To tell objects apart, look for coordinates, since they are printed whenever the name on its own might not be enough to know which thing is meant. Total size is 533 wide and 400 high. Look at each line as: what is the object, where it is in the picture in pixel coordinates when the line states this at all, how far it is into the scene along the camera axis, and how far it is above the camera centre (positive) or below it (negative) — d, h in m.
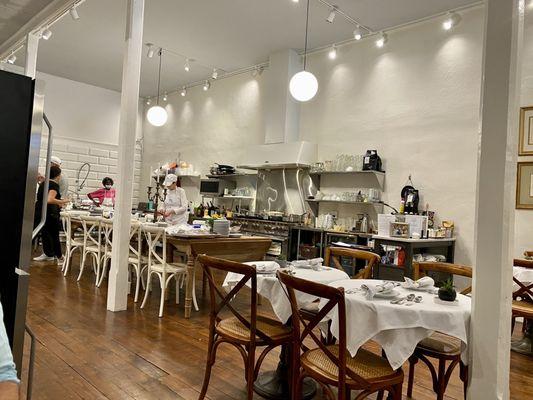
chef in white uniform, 6.01 +0.05
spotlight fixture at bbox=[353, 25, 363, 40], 6.34 +2.93
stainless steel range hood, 7.01 +1.05
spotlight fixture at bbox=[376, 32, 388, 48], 6.53 +2.91
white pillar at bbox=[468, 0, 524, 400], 2.04 +0.08
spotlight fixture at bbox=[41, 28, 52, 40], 6.68 +2.75
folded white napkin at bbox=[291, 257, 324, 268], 3.26 -0.38
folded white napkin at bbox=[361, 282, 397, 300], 2.27 -0.39
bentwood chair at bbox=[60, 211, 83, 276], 6.18 -0.64
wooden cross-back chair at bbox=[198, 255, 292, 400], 2.41 -0.75
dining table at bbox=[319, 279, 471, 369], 2.08 -0.53
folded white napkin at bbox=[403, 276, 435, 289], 2.57 -0.39
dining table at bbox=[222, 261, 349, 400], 2.64 -0.63
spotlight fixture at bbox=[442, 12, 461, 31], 5.73 +2.88
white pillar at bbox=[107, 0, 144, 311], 4.52 +0.52
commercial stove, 6.97 -0.31
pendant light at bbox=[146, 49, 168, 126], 7.89 +1.76
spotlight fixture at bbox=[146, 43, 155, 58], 7.83 +3.06
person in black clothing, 6.90 -0.46
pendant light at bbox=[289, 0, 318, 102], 5.45 +1.74
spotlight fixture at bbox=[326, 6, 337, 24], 5.78 +2.89
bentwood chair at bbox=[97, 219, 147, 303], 4.83 -0.61
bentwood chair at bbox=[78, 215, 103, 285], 5.60 -0.57
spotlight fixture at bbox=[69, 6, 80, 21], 5.74 +2.67
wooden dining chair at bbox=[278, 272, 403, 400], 1.95 -0.77
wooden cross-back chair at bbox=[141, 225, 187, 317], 4.47 -0.66
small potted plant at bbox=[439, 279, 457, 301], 2.28 -0.38
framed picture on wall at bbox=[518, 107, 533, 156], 5.01 +1.21
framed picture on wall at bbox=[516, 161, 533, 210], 5.02 +0.54
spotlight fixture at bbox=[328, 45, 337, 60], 7.16 +2.90
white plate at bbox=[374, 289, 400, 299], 2.27 -0.42
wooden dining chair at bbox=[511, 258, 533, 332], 3.61 -0.67
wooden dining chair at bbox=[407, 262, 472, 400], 2.33 -0.76
